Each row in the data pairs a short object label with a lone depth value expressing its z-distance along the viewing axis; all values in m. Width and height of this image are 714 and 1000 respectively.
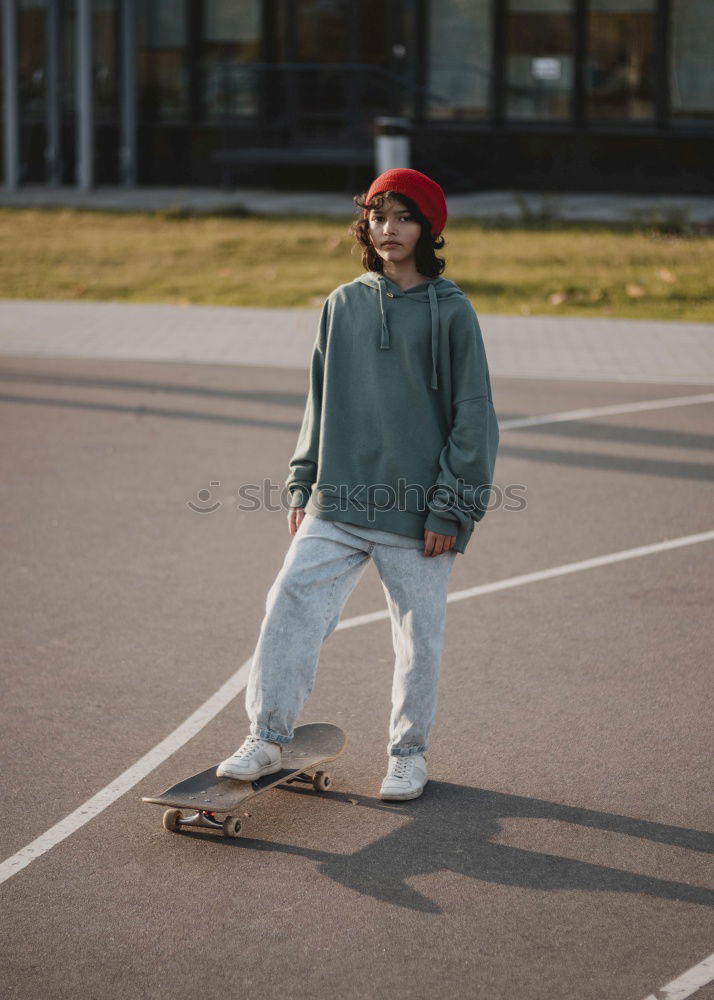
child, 8.58
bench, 46.56
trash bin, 39.29
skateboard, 8.54
